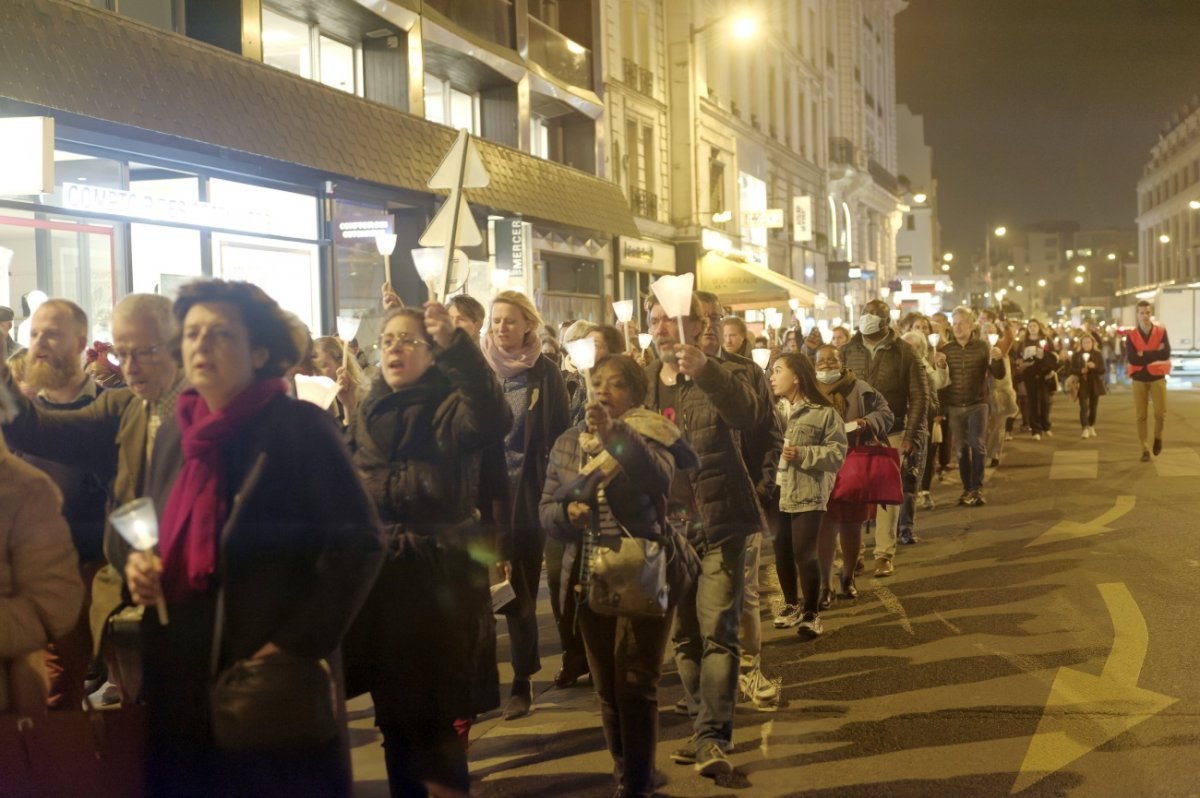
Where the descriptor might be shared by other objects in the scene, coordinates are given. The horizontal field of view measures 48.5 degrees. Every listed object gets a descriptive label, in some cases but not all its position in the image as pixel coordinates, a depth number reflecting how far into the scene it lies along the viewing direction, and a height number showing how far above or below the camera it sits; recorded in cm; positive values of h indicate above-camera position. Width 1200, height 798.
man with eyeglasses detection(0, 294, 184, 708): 413 -11
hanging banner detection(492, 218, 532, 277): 2103 +207
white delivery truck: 4197 +138
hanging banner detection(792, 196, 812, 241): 4162 +468
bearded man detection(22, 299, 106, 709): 517 -1
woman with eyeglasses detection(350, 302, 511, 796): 417 -53
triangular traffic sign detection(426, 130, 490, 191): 805 +128
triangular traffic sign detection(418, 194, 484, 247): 796 +92
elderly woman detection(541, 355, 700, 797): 468 -48
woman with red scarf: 305 -39
